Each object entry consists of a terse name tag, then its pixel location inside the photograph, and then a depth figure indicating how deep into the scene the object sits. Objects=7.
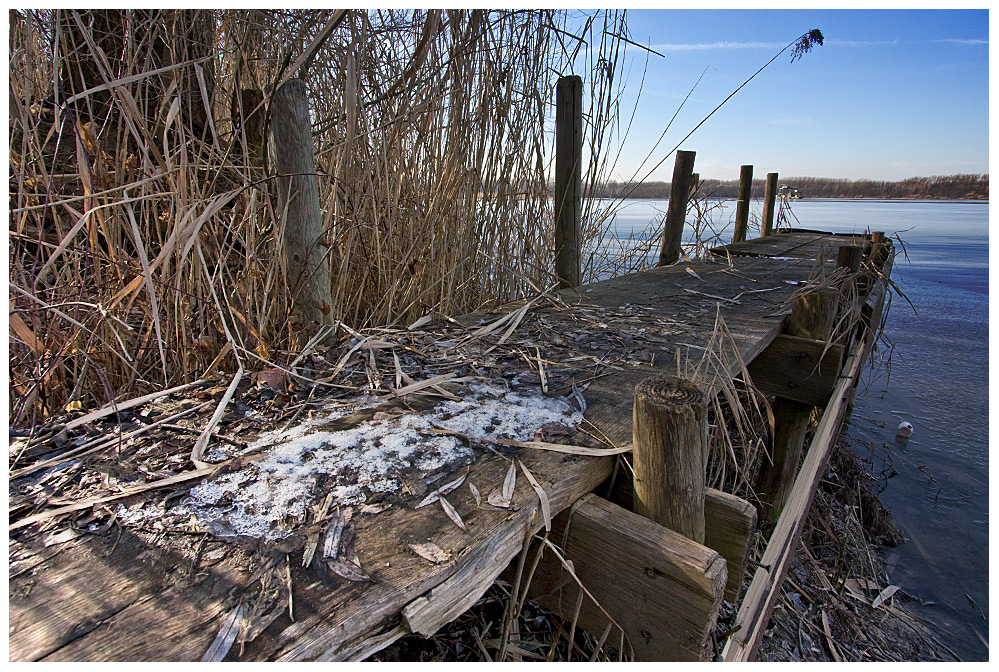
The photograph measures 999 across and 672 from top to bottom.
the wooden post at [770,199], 8.82
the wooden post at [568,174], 2.98
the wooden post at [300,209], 1.69
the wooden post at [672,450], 1.03
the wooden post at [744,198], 7.34
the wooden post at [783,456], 3.14
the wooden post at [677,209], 4.75
